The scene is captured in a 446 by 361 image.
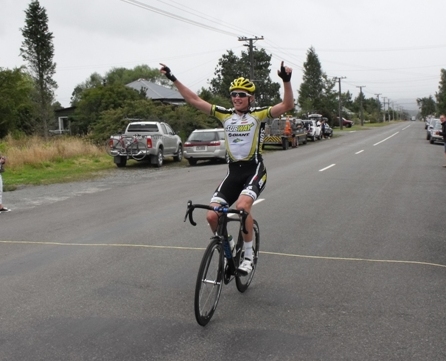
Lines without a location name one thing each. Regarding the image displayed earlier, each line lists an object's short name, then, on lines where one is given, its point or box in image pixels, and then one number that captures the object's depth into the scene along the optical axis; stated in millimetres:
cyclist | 5312
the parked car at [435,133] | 36575
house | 60094
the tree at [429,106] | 189575
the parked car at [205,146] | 24172
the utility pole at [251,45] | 44000
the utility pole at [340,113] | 86388
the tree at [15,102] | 47844
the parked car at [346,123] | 98375
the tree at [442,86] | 117125
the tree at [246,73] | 79875
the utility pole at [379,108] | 150550
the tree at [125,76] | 98938
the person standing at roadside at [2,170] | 11842
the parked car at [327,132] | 55156
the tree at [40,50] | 50469
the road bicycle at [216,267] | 4570
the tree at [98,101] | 45750
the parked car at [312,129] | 47125
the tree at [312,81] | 104500
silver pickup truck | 22766
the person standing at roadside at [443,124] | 20303
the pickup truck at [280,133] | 36625
